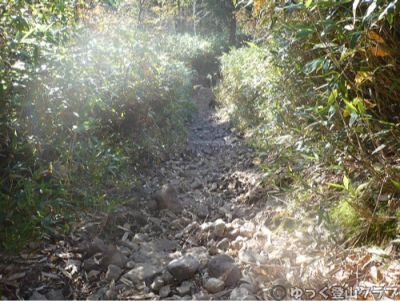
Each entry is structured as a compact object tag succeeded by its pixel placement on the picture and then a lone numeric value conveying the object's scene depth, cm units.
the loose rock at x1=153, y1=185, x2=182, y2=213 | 340
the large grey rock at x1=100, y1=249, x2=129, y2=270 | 239
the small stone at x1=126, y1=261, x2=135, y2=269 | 244
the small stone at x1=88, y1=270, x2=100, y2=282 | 227
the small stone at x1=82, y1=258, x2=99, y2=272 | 234
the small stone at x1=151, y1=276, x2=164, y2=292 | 220
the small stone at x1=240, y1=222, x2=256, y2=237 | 279
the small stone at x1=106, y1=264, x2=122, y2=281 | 227
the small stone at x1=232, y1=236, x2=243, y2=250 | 263
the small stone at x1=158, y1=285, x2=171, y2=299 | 214
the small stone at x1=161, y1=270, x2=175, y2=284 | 223
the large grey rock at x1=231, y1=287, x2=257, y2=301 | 191
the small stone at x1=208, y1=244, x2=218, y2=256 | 258
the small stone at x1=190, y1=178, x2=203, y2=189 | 412
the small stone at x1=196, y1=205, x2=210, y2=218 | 332
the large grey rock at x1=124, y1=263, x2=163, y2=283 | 230
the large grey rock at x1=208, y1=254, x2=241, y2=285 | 216
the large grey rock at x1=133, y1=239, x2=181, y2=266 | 255
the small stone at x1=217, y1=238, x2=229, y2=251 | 265
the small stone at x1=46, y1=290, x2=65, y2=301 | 201
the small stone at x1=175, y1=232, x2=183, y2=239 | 296
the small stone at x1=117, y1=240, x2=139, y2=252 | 270
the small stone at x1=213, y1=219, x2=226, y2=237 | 283
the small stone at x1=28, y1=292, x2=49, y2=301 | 197
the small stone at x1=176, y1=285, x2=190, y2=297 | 213
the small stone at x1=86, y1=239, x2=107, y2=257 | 246
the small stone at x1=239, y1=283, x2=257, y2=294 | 201
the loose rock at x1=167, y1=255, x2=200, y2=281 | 224
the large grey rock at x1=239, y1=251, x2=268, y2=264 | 230
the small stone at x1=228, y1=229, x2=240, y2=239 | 281
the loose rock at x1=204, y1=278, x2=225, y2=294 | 209
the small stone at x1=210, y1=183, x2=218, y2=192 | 403
